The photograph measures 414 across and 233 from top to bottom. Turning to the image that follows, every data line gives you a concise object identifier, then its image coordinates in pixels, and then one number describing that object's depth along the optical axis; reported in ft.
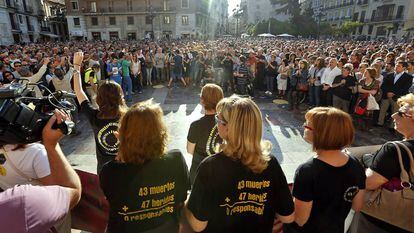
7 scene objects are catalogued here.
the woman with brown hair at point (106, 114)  9.43
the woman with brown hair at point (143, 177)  5.69
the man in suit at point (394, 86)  21.68
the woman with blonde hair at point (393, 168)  6.11
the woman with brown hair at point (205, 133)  9.71
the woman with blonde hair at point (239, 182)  5.34
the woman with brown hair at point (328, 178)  5.91
